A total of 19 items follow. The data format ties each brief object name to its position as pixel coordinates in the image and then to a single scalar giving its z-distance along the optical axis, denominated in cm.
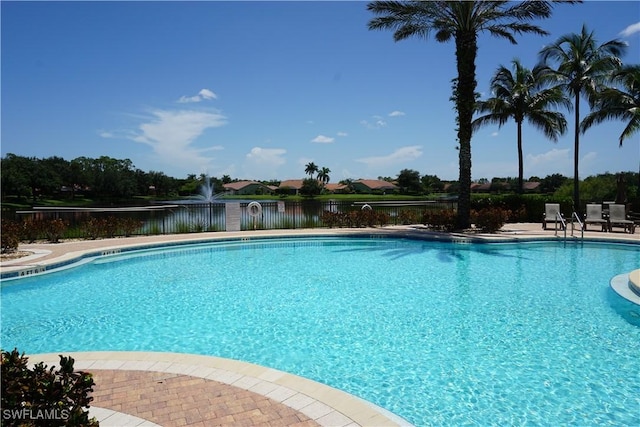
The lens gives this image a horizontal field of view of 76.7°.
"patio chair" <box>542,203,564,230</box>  1614
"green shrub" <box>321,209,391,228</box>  1756
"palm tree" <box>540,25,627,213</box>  2177
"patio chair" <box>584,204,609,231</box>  1580
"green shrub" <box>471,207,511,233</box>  1553
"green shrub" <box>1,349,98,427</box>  195
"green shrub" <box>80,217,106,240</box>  1427
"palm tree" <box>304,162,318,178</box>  11350
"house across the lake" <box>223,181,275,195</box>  9308
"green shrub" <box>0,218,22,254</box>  1123
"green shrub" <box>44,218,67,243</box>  1352
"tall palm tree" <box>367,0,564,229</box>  1495
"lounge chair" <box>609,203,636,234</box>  1556
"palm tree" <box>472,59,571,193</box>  2498
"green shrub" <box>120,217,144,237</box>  1492
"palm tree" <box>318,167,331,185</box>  11381
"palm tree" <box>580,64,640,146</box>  2100
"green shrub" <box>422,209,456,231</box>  1638
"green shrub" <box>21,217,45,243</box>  1344
